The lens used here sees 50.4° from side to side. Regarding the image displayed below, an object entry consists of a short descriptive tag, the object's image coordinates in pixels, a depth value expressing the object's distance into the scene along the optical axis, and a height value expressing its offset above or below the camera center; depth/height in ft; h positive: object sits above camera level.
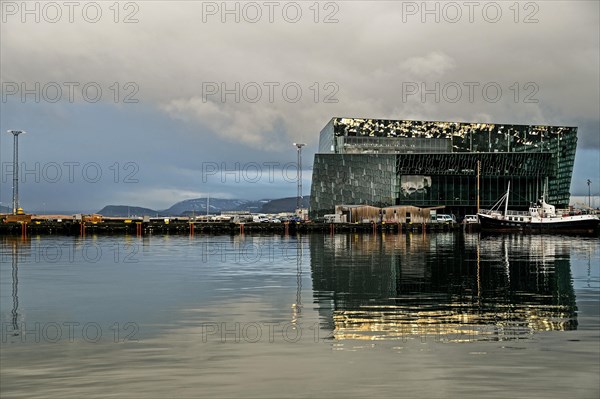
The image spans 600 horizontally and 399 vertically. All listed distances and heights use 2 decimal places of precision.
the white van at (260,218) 599.98 +0.10
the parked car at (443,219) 526.45 -2.10
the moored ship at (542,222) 447.47 -4.76
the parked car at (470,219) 509.76 -2.35
